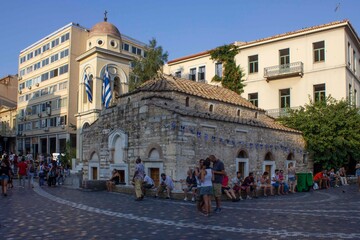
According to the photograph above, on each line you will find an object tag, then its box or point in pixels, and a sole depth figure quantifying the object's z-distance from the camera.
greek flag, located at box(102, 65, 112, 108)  31.15
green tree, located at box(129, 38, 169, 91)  36.44
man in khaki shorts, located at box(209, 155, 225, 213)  10.97
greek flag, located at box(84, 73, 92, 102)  38.33
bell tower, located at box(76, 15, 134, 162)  38.91
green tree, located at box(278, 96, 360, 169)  24.19
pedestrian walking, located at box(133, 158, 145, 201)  14.03
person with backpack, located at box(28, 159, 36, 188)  19.01
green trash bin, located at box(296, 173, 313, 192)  19.88
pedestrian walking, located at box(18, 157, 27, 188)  18.83
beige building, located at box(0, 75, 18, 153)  60.48
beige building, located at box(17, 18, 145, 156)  40.12
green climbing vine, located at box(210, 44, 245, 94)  31.80
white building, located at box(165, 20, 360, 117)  27.03
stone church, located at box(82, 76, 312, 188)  16.38
